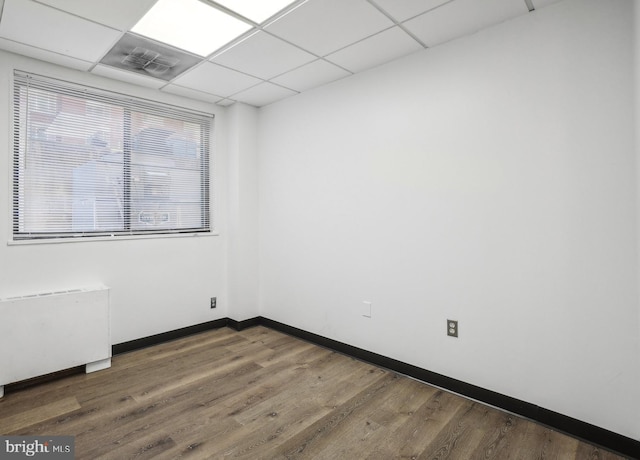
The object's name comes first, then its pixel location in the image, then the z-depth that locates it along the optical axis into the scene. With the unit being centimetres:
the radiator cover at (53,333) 250
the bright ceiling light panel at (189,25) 209
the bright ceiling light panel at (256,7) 202
